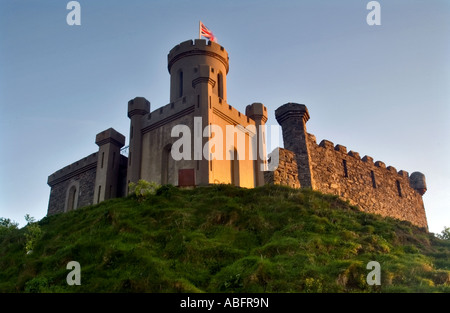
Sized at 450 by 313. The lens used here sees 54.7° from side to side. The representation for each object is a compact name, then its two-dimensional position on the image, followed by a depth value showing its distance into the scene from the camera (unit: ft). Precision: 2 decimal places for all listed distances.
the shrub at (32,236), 56.65
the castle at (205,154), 79.25
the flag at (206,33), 93.44
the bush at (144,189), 65.36
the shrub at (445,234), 73.37
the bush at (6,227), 70.92
